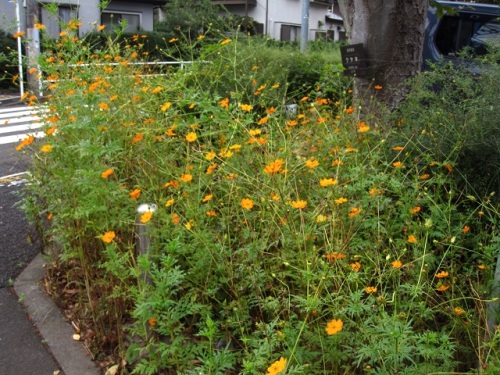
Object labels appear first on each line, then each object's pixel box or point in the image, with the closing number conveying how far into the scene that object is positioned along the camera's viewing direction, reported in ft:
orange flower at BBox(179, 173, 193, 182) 8.10
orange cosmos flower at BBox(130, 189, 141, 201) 8.01
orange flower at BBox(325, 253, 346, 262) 6.81
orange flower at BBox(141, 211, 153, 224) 7.13
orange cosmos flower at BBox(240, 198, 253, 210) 7.39
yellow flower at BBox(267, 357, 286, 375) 5.15
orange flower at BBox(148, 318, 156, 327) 7.10
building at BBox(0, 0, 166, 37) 58.90
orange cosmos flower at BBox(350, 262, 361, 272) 6.75
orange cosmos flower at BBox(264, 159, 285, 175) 7.46
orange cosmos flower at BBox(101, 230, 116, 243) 7.11
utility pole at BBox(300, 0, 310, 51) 40.34
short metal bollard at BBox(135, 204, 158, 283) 7.69
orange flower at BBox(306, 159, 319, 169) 7.80
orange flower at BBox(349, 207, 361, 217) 7.26
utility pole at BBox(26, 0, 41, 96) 42.32
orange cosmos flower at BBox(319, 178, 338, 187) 7.29
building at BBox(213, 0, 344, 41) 93.61
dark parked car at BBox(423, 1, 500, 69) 25.59
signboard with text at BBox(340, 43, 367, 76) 14.75
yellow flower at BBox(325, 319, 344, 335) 5.71
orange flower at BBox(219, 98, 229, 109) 11.50
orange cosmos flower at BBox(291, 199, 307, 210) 6.93
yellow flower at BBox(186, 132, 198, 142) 9.04
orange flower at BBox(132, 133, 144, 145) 9.83
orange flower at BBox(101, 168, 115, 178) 8.11
